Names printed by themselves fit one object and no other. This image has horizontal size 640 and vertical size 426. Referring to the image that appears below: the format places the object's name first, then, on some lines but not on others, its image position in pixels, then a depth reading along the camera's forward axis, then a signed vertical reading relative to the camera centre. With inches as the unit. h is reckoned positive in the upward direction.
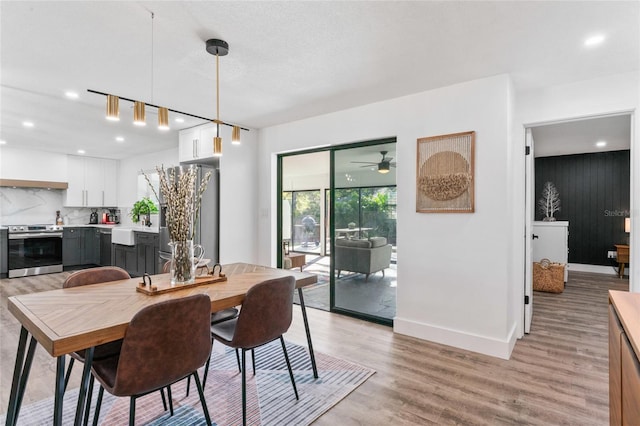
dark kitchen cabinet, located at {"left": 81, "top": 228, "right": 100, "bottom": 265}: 271.1 -29.5
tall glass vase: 83.8 -12.8
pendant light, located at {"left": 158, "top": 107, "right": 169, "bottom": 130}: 92.0 +25.9
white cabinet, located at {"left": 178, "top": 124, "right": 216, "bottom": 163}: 181.3 +38.7
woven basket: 201.0 -37.6
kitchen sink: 231.0 -17.8
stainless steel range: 232.2 -28.2
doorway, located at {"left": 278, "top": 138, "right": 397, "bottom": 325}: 149.5 -7.8
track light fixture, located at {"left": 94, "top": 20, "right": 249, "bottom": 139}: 82.5 +27.1
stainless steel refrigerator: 178.2 -3.9
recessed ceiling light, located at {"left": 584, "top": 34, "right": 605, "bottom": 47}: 89.2 +47.5
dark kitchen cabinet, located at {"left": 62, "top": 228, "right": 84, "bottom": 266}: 259.4 -27.6
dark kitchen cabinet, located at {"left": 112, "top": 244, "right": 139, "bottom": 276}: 231.8 -33.3
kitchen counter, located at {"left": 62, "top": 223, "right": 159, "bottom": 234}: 222.0 -12.1
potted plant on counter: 247.4 +1.0
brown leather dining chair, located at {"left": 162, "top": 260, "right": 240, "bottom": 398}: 97.3 -31.4
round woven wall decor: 121.7 +14.0
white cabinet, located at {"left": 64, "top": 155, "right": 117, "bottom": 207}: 273.3 +24.2
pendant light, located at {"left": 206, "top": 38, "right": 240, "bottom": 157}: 91.4 +45.7
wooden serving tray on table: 77.8 -18.3
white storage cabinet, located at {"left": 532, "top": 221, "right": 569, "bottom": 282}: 224.7 -18.6
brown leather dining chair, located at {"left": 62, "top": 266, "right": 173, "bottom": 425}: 74.0 -18.5
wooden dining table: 54.2 -19.3
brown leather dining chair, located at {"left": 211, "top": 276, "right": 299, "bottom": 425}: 76.5 -25.6
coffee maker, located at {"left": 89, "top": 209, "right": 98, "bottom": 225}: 293.7 -6.2
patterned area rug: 79.7 -49.2
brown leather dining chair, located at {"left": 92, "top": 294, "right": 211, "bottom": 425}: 57.2 -25.0
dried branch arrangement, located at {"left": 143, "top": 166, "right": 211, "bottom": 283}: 82.0 -1.8
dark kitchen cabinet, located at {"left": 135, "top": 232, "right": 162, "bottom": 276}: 213.8 -26.6
